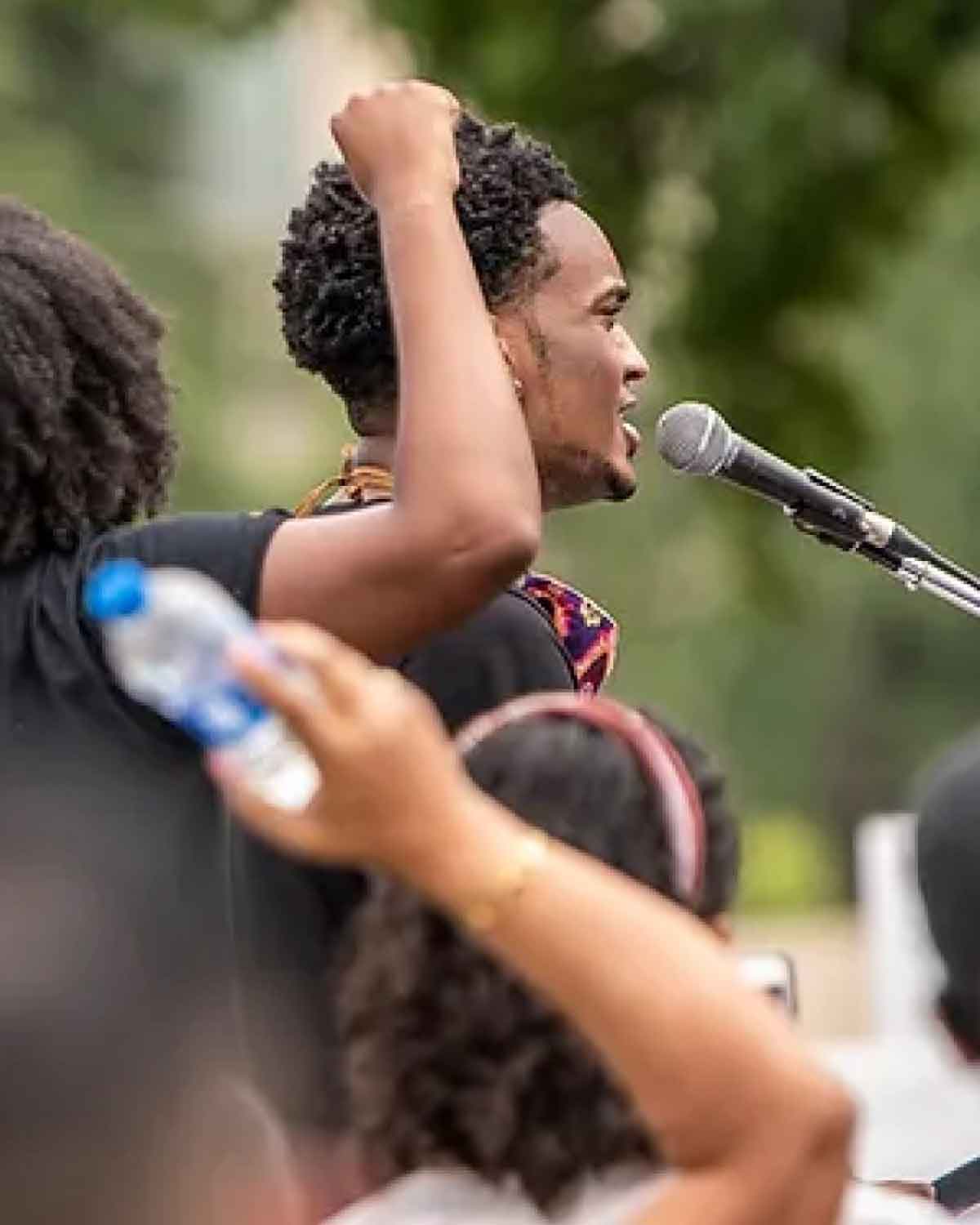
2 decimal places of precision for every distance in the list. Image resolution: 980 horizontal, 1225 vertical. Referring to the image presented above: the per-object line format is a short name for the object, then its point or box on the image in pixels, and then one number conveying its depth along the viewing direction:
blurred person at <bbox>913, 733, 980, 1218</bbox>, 5.30
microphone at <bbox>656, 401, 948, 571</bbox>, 6.39
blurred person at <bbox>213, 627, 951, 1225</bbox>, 4.17
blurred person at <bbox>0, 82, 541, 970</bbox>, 5.37
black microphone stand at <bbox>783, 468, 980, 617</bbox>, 6.50
